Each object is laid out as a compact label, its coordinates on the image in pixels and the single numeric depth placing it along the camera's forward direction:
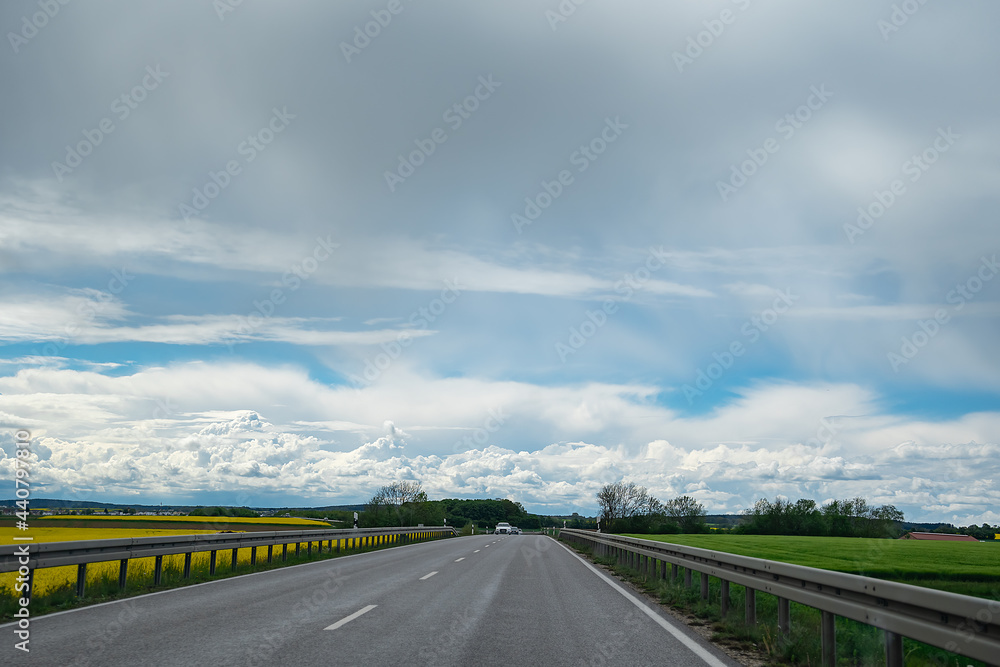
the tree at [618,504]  116.03
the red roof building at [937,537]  88.38
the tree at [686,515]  107.44
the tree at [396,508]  62.94
